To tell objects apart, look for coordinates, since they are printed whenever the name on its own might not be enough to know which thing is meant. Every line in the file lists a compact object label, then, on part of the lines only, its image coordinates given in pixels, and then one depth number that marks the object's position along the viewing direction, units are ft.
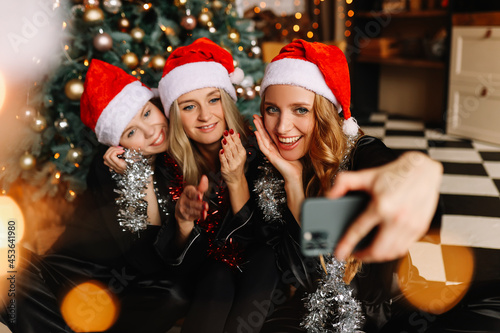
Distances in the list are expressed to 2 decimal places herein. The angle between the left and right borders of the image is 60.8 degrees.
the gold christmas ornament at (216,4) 6.68
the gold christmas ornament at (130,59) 5.93
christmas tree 5.91
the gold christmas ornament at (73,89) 5.70
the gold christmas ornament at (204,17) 6.40
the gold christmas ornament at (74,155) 6.07
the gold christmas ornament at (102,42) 5.71
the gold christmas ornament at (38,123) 5.89
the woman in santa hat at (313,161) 3.56
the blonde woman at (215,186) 3.66
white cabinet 9.57
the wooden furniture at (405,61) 11.38
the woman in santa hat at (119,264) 4.04
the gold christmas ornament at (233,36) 6.73
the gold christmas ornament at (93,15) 5.65
